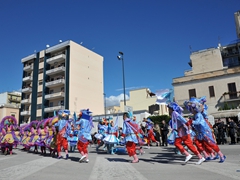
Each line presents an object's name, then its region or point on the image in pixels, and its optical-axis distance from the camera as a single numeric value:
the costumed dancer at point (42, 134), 12.11
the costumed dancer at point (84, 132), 8.48
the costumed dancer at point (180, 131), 7.36
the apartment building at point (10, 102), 50.31
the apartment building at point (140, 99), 51.97
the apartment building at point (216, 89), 29.50
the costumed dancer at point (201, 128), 7.71
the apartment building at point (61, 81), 43.47
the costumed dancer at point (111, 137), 11.54
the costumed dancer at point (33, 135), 12.97
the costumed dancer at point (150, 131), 15.13
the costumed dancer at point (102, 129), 13.69
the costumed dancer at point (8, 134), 11.54
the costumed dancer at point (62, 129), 9.98
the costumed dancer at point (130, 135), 8.20
